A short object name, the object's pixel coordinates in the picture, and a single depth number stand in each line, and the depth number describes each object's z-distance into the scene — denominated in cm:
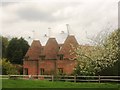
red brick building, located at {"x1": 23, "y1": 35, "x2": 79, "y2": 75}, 4625
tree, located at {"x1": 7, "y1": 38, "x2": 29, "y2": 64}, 6222
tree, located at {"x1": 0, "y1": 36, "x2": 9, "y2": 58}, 6373
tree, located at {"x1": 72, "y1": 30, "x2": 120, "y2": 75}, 3362
